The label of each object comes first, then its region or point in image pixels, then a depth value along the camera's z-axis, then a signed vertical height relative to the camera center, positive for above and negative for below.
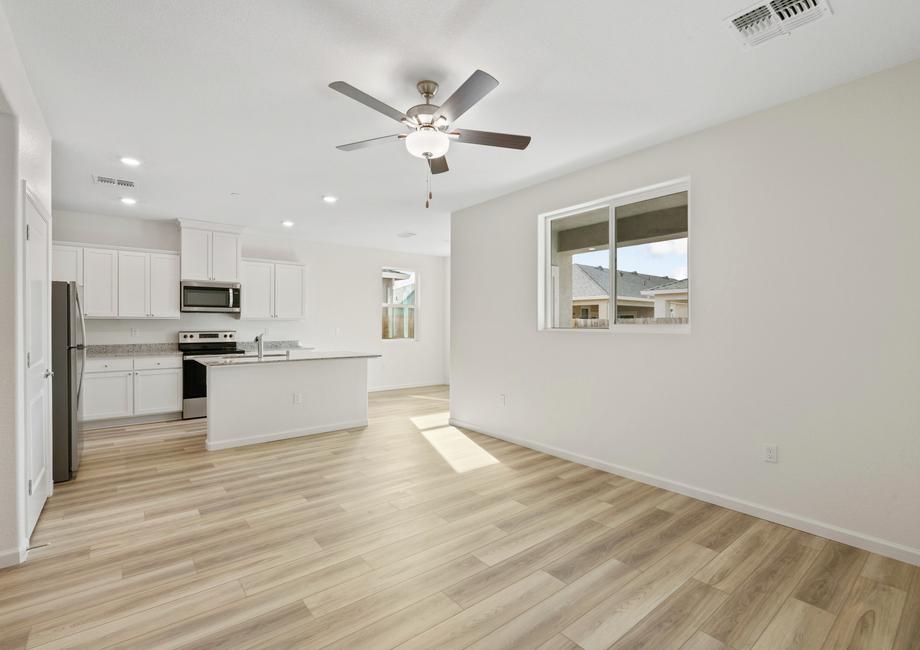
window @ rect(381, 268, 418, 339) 8.68 +0.37
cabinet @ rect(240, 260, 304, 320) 6.58 +0.48
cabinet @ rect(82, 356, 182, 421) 5.30 -0.78
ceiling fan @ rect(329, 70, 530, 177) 2.32 +1.11
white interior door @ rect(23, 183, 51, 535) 2.62 -0.23
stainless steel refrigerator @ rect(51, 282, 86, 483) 3.50 -0.42
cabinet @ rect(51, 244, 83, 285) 5.19 +0.67
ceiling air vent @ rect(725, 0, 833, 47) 2.01 +1.39
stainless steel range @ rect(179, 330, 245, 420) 5.88 -0.53
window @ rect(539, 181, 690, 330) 3.57 +0.53
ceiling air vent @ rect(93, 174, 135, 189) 4.36 +1.36
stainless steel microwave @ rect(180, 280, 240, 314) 6.00 +0.35
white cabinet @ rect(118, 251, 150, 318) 5.60 +0.47
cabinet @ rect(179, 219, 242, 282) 5.98 +0.95
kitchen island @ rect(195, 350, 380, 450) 4.56 -0.78
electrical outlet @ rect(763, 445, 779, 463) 2.91 -0.83
